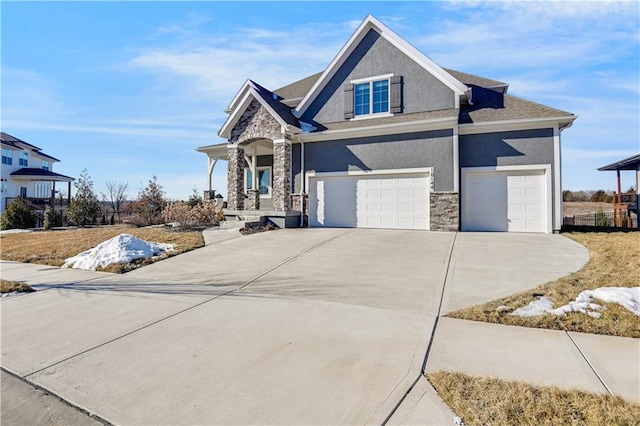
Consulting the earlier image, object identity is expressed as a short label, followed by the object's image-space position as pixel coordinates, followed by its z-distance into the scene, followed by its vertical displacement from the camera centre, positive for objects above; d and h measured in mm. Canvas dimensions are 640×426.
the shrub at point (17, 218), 20125 -166
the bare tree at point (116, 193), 34250 +2412
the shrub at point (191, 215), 13594 -16
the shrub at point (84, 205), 20609 +670
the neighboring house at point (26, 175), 31609 +4231
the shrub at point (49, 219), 19141 -240
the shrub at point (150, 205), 17344 +537
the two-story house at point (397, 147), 11992 +2751
